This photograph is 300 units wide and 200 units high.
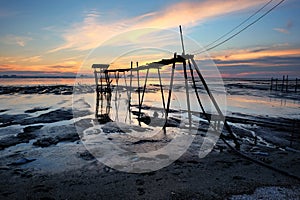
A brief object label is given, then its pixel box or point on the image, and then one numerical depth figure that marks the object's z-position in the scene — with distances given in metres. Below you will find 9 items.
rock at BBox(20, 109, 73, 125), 15.95
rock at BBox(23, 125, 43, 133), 13.14
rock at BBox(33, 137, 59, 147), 10.49
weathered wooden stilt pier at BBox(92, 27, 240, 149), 11.28
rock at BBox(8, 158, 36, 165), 8.10
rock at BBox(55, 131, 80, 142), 11.42
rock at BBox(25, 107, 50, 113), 20.70
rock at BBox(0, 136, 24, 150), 10.27
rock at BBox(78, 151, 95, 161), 8.72
